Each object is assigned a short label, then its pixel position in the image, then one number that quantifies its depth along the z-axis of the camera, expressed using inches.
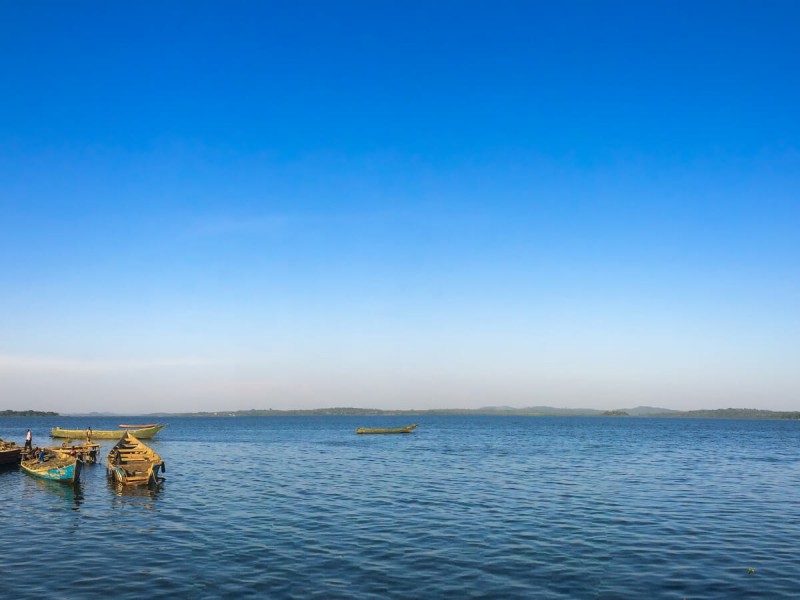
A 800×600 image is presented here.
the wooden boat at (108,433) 4070.6
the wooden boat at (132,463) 1648.6
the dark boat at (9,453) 2087.5
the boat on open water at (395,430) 5290.4
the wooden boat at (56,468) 1675.7
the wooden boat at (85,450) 2226.9
